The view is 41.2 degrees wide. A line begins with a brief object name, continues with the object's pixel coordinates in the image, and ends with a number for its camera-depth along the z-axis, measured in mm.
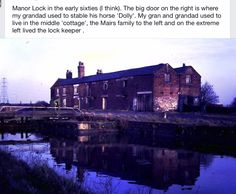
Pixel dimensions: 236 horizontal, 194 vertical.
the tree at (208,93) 47925
